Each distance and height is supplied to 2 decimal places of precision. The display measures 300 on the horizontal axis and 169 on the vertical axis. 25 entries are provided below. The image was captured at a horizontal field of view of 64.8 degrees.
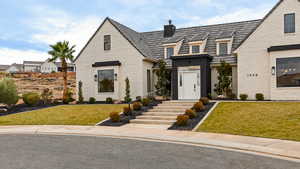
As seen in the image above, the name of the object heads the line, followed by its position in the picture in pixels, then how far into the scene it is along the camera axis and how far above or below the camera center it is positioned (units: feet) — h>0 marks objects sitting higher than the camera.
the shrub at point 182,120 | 43.83 -7.01
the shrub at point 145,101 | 62.39 -5.00
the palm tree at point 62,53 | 88.53 +11.57
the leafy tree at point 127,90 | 74.91 -2.29
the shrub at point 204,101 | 58.03 -4.61
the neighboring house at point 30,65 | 346.95 +27.42
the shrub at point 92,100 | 78.12 -5.61
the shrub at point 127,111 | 54.85 -6.54
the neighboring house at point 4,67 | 356.61 +25.90
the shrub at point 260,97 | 62.80 -4.05
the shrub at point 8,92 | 74.43 -2.67
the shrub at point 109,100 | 74.92 -5.43
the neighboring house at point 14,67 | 339.94 +24.16
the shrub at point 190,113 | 47.83 -6.28
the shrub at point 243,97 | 63.77 -4.08
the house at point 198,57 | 61.21 +7.58
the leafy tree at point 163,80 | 75.20 +0.81
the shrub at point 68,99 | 80.42 -5.58
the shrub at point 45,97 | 84.48 -4.86
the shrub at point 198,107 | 52.29 -5.48
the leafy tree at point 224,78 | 67.83 +1.16
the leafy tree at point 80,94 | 80.33 -3.69
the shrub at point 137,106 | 58.49 -5.76
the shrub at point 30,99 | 78.64 -5.11
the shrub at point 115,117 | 49.98 -7.24
